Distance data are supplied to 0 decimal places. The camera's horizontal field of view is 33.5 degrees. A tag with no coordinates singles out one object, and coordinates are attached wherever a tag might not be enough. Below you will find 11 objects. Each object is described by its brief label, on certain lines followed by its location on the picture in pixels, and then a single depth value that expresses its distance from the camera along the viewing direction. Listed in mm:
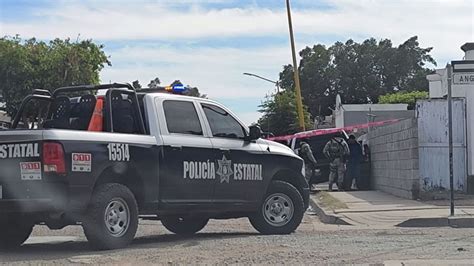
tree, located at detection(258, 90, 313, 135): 43494
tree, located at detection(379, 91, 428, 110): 56378
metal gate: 17078
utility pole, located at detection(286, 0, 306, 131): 30422
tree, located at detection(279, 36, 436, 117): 77688
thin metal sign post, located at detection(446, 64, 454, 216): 13312
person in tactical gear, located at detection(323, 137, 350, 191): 21922
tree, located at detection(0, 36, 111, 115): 36062
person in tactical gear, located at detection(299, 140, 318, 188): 22219
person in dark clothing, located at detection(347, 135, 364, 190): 22109
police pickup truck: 9125
